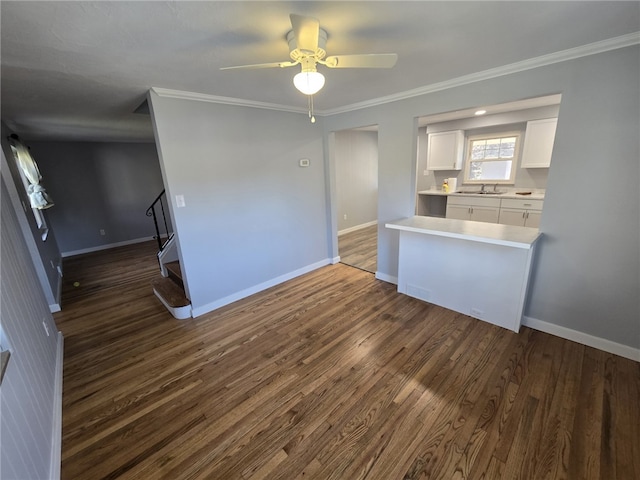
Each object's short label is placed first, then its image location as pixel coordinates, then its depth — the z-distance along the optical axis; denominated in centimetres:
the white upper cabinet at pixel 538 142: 412
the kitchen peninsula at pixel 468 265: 232
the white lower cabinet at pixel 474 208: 452
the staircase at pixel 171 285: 293
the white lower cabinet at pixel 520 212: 410
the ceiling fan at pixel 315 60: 141
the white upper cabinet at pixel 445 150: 507
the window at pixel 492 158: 472
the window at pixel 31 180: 354
